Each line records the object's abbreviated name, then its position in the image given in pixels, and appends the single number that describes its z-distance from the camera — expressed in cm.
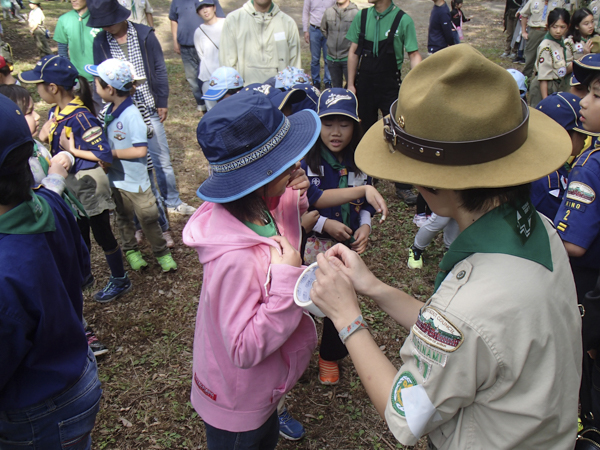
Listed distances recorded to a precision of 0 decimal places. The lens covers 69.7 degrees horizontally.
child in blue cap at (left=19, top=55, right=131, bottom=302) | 374
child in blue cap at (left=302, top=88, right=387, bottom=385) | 311
